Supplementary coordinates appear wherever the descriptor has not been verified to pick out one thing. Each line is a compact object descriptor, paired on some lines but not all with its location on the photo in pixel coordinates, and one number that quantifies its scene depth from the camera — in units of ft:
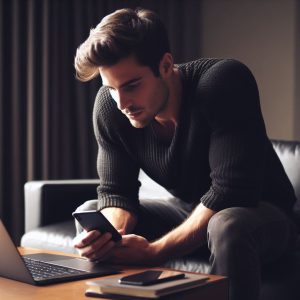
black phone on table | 4.53
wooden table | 4.60
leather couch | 8.12
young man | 5.80
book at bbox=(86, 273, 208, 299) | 4.42
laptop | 4.98
